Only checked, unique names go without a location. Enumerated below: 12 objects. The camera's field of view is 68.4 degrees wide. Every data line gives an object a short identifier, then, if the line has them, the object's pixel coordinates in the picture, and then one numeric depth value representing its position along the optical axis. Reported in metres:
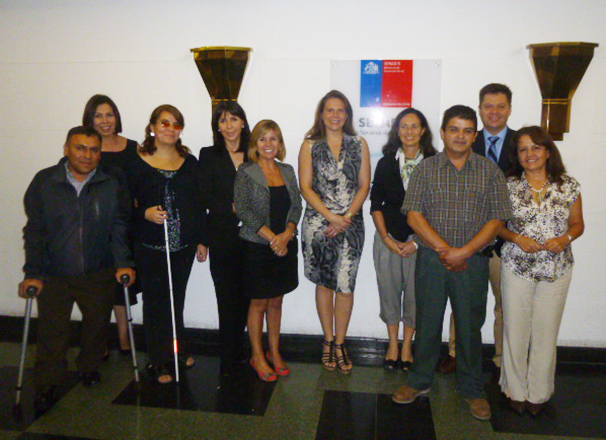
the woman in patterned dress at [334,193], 2.72
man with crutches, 2.44
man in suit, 2.64
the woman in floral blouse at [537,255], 2.28
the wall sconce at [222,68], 2.91
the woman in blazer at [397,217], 2.69
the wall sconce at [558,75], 2.69
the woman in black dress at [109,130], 2.82
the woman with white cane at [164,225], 2.60
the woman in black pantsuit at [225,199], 2.66
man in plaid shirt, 2.28
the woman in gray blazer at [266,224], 2.58
